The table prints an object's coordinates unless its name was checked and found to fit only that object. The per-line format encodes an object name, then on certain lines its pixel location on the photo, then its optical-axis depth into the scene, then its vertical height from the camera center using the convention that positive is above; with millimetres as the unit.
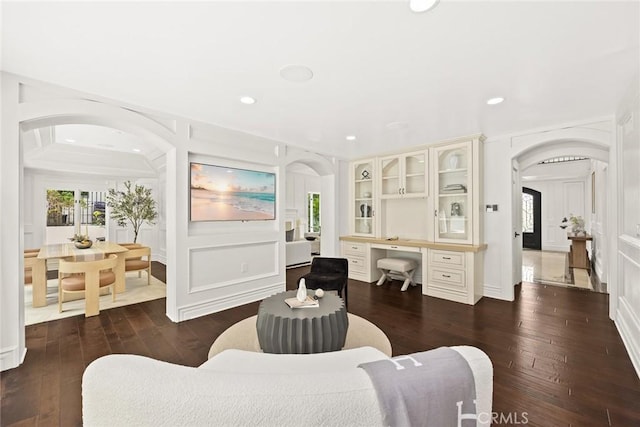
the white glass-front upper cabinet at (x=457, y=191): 4008 +367
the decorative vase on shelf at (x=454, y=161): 4270 +851
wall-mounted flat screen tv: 3477 +292
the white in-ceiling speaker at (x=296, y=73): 2148 +1147
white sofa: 648 -444
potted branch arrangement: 6242 +183
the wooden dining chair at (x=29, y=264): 3625 -653
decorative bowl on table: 4395 -469
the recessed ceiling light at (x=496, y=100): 2730 +1162
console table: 6043 -802
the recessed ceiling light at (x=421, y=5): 1470 +1142
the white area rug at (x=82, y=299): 3346 -1213
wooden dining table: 3627 -594
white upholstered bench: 4539 -871
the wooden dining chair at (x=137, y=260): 4457 -764
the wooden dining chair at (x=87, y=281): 3328 -832
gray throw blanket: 721 -479
